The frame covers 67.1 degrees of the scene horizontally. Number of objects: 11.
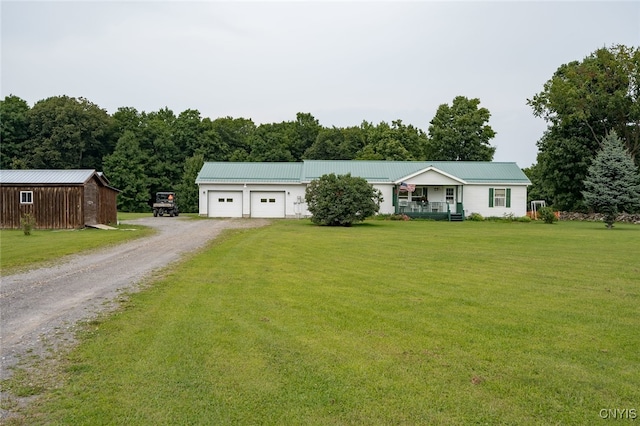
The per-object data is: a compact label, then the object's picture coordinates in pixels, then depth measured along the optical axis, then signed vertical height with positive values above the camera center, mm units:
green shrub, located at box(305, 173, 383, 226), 28703 +396
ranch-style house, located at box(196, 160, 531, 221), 37000 +1158
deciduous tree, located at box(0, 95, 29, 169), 52912 +8628
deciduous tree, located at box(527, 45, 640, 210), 37906 +7418
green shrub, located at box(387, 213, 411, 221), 35925 -840
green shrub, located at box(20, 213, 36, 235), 21281 -538
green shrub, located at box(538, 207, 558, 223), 34975 -801
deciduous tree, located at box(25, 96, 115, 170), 53812 +8827
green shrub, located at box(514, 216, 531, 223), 36188 -1108
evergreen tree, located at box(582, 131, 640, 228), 31062 +1370
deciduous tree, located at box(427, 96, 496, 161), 55781 +8502
